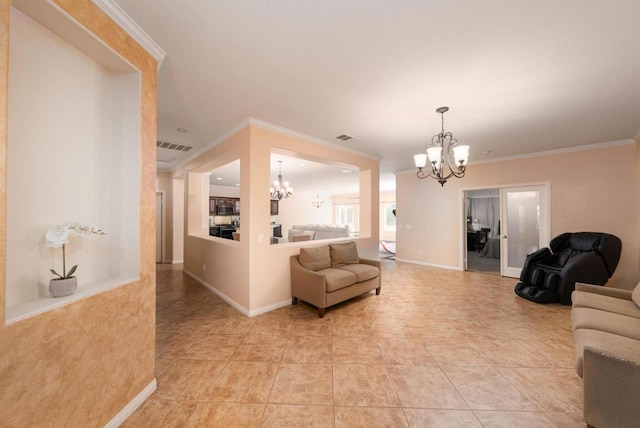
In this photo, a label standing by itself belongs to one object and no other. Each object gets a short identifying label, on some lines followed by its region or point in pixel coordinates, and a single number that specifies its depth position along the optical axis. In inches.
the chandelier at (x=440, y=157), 103.7
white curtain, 382.3
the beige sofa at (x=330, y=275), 125.2
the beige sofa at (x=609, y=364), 51.3
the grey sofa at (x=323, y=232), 251.3
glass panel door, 187.8
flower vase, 49.9
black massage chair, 136.9
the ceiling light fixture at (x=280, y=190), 265.4
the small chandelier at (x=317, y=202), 477.1
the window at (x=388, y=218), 466.0
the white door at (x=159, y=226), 251.8
